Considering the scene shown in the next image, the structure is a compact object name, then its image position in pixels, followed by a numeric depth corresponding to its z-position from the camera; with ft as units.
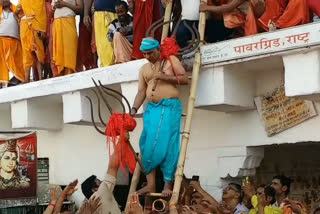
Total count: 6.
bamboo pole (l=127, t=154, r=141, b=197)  31.67
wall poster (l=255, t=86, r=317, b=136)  30.79
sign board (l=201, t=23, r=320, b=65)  28.05
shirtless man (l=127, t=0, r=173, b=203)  31.71
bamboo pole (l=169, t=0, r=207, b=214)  29.20
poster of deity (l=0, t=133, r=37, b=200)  38.20
